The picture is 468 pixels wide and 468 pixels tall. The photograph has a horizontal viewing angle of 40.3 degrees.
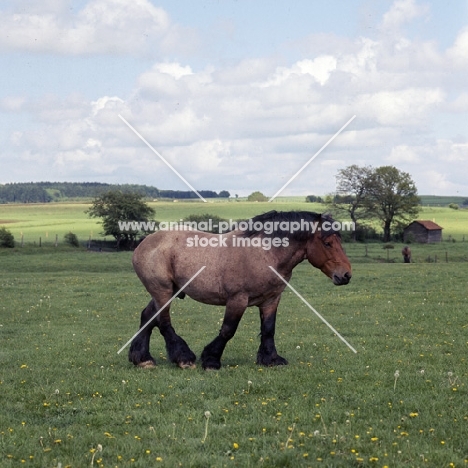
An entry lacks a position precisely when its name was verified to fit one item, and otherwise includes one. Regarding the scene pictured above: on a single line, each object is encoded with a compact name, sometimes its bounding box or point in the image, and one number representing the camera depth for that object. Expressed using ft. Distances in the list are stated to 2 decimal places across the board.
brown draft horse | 35.86
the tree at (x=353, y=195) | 312.09
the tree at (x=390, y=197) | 310.24
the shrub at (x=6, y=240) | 198.80
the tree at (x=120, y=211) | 231.71
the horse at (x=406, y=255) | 169.89
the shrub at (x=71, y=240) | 213.25
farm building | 295.07
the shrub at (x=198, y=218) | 187.11
